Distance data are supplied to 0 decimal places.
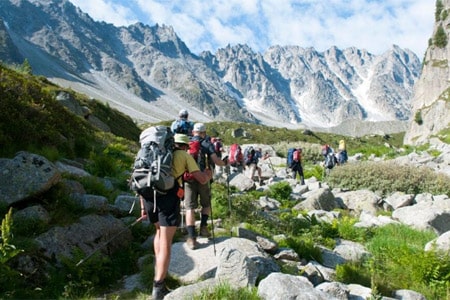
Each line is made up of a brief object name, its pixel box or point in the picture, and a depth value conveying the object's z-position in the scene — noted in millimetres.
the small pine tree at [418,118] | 49753
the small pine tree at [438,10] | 53728
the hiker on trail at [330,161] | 19172
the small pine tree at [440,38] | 51594
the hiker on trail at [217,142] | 15054
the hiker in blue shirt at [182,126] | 7773
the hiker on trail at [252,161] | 19438
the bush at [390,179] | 15711
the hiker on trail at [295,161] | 18453
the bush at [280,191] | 14234
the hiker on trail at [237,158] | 20062
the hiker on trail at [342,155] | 22312
